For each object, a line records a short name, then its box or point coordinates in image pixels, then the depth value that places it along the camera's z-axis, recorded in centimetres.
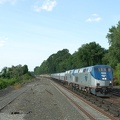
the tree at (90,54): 6800
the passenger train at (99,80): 1705
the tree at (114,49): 3967
